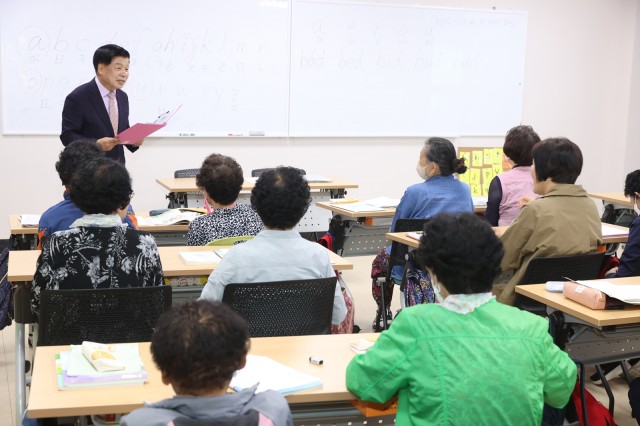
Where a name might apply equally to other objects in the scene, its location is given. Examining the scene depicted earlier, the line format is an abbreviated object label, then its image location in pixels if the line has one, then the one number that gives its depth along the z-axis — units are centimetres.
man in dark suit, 478
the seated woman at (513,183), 457
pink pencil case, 283
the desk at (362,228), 520
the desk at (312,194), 583
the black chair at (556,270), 348
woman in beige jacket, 356
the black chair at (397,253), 438
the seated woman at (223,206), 360
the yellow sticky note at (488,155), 855
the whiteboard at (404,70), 764
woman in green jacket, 181
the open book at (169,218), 446
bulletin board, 849
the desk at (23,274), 276
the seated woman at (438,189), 448
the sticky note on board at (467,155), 846
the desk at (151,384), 184
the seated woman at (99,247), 266
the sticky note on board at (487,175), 860
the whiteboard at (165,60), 658
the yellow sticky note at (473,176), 853
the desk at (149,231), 442
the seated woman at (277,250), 274
